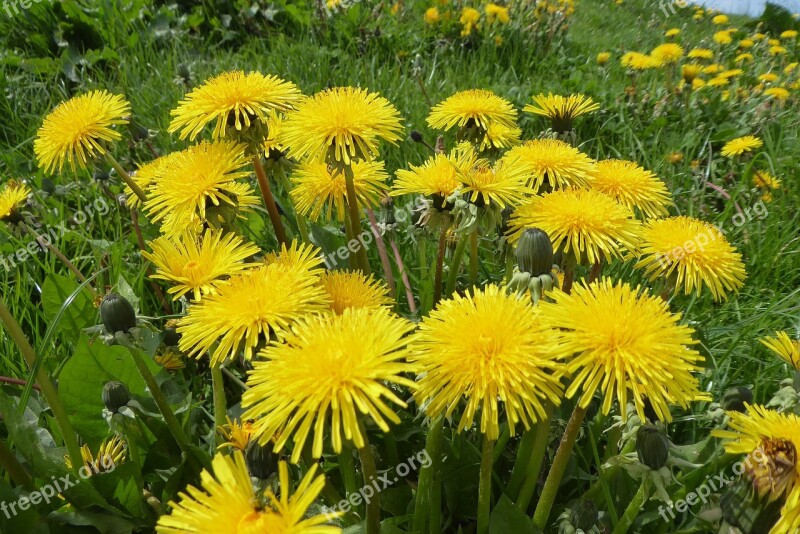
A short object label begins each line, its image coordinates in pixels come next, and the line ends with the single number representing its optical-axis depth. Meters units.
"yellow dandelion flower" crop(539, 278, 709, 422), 0.20
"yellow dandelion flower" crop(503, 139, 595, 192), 0.29
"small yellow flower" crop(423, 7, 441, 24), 0.85
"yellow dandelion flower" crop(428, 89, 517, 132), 0.33
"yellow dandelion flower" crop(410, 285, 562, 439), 0.20
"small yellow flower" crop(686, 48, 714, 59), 0.72
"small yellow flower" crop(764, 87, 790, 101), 0.64
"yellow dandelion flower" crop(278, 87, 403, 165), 0.28
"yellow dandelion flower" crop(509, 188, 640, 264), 0.25
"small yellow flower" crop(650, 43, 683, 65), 0.70
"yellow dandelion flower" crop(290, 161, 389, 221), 0.32
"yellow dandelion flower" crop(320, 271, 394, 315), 0.26
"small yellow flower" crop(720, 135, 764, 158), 0.52
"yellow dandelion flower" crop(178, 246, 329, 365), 0.23
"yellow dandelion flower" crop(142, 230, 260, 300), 0.25
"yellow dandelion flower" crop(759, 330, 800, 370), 0.27
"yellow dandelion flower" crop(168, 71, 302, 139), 0.28
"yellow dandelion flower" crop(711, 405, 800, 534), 0.20
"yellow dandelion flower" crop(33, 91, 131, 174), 0.31
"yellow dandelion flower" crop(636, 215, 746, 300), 0.27
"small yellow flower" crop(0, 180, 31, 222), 0.35
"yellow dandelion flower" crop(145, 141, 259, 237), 0.27
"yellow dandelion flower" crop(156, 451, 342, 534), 0.18
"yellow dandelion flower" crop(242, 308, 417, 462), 0.19
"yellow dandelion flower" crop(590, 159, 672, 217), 0.29
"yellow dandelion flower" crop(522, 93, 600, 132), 0.35
